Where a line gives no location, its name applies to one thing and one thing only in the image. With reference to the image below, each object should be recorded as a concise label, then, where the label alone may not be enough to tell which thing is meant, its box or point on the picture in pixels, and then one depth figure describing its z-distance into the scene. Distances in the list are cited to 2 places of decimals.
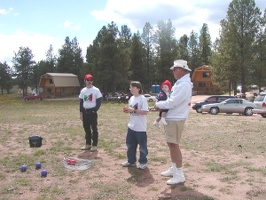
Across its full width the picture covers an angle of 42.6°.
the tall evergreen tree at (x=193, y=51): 83.69
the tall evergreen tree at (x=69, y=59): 82.75
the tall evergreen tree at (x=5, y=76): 88.62
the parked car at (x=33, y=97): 62.34
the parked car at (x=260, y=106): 22.29
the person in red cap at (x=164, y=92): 6.12
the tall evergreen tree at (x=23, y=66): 81.25
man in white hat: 5.47
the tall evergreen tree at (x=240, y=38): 45.28
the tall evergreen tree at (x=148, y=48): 73.06
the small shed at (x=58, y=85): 70.75
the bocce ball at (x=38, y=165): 7.04
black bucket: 9.51
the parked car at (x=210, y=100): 29.02
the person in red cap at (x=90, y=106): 8.74
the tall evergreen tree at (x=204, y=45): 84.12
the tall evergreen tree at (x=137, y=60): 68.94
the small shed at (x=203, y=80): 71.31
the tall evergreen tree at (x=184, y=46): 82.33
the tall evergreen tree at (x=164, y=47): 67.25
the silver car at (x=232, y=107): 25.94
